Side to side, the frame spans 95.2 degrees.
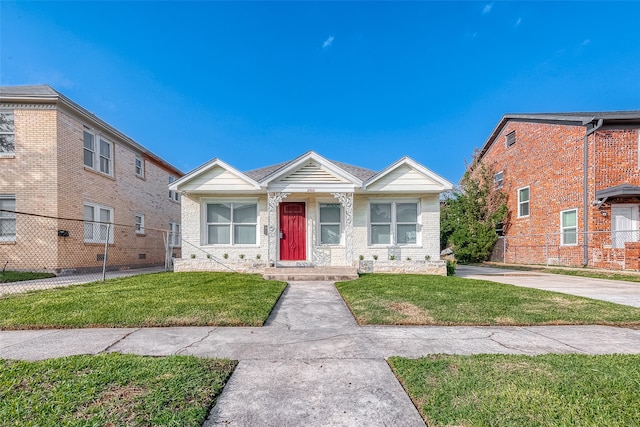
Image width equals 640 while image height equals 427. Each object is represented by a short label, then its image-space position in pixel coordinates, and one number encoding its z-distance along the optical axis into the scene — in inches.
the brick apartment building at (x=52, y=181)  383.9
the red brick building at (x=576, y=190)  450.6
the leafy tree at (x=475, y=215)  666.2
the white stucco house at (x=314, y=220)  394.6
